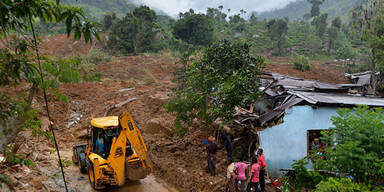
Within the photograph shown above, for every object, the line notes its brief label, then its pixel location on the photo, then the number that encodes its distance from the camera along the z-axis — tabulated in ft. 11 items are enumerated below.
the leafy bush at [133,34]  112.90
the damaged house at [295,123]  28.02
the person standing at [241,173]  25.12
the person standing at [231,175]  25.41
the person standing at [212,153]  30.30
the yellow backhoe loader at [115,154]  23.76
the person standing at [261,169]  25.89
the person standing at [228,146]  32.65
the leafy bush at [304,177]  20.03
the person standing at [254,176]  24.74
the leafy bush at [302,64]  98.79
